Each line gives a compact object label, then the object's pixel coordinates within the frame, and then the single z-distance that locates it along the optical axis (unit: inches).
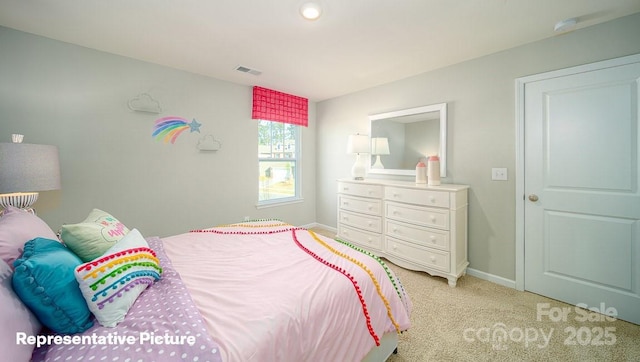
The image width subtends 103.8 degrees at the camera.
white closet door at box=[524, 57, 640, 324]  77.2
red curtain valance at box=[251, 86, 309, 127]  146.3
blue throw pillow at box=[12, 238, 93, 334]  32.5
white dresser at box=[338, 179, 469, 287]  100.2
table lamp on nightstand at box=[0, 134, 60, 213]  65.4
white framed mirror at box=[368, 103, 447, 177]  117.6
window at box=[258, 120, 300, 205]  157.2
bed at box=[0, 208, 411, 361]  33.2
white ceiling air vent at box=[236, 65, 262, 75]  118.1
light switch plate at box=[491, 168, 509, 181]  99.8
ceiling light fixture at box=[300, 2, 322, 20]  70.9
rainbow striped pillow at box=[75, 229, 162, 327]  36.2
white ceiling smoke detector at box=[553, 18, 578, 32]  77.9
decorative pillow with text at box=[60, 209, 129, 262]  44.5
